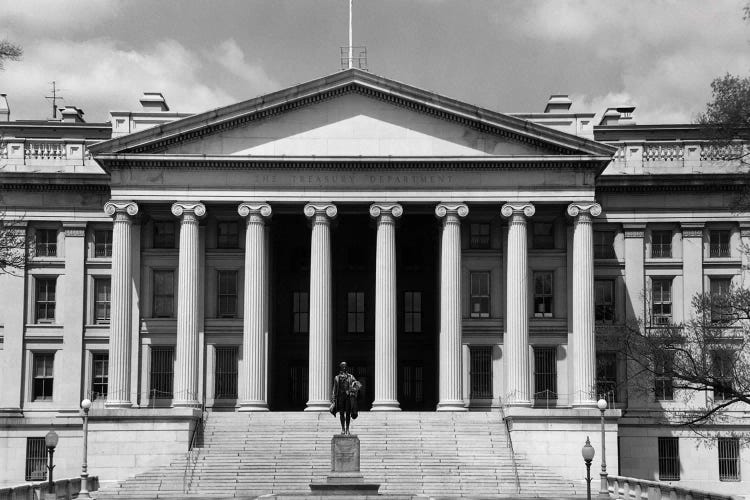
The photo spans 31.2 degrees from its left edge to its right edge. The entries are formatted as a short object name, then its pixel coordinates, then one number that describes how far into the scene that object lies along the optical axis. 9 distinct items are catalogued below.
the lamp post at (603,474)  51.82
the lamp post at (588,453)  49.03
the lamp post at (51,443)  48.02
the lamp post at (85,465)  52.65
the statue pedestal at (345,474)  46.97
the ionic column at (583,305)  62.78
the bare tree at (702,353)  46.38
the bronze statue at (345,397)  49.06
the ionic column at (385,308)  62.56
